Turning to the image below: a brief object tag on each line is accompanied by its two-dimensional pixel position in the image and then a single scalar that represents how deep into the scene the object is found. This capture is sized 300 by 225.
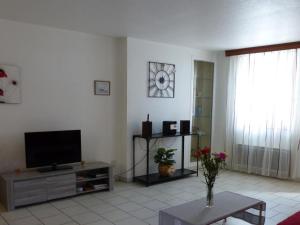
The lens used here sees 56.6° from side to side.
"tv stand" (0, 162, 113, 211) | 3.35
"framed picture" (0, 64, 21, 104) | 3.57
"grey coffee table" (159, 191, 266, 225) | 2.37
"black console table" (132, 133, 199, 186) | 4.43
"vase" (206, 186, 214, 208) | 2.62
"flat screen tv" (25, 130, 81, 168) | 3.61
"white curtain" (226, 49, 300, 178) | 4.73
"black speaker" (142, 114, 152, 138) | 4.39
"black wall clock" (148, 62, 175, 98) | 4.80
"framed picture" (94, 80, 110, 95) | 4.40
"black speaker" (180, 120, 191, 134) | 4.91
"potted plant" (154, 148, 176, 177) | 4.68
